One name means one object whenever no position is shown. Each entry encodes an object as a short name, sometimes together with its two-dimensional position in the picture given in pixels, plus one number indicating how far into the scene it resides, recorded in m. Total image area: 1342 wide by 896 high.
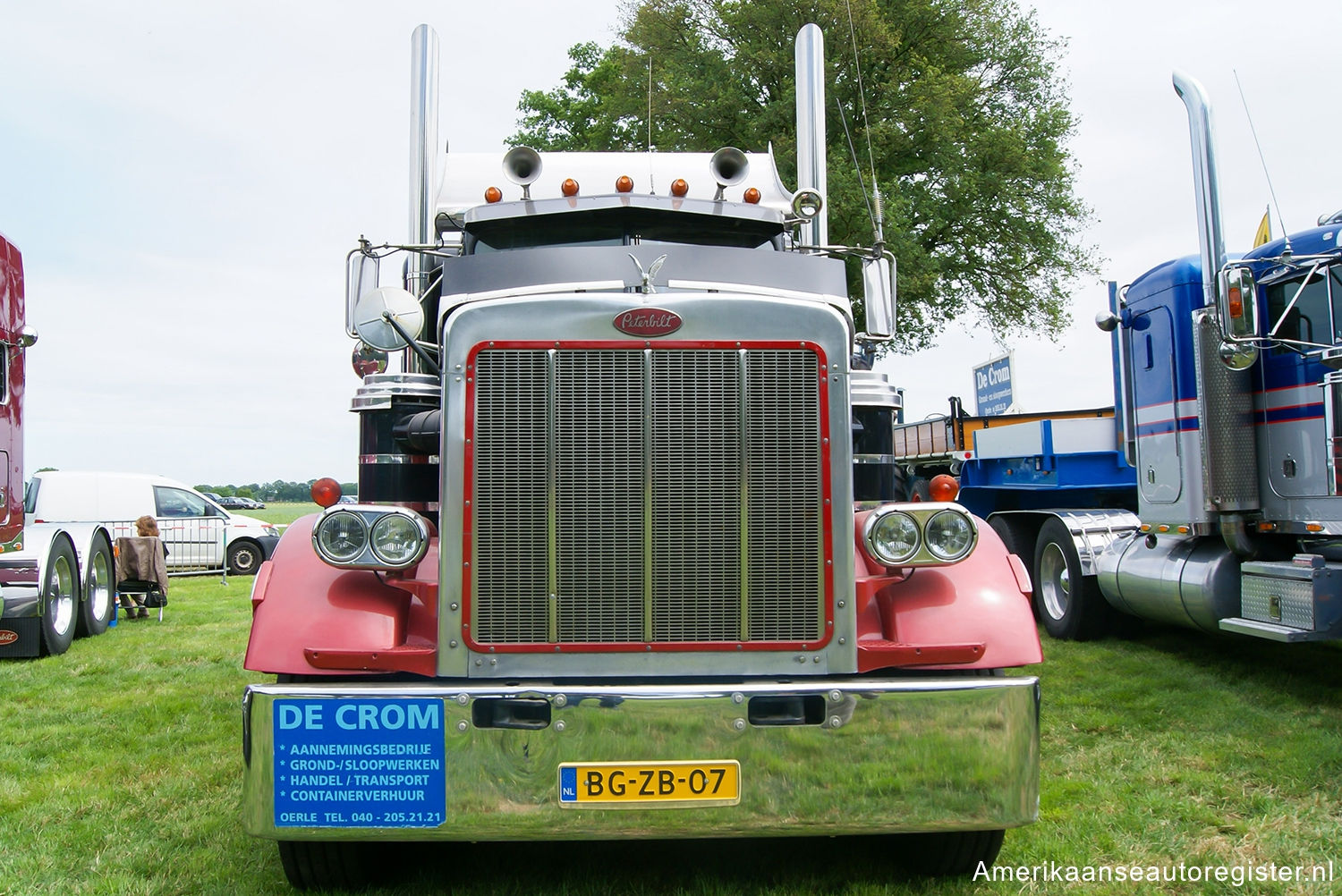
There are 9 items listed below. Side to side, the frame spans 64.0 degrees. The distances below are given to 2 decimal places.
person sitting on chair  12.31
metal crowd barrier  17.86
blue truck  6.25
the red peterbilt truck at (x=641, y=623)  3.12
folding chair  11.93
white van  16.75
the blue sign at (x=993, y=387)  18.08
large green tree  22.38
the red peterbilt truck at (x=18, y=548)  8.82
